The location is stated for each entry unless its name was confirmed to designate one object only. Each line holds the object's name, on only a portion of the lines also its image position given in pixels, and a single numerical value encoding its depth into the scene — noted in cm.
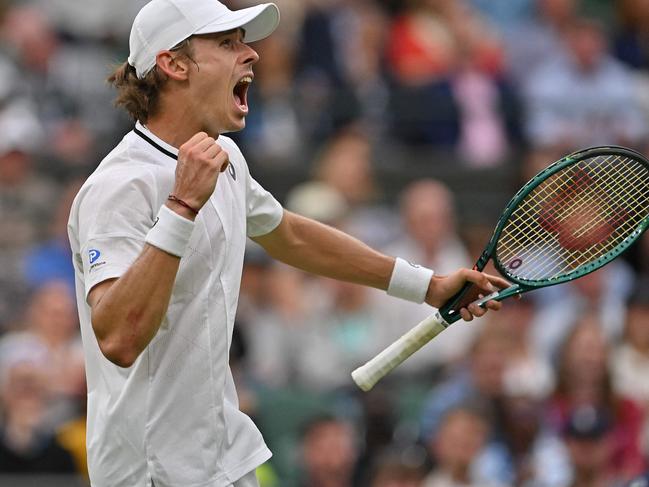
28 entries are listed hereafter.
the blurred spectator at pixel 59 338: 1703
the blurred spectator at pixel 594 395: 1709
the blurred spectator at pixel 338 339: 1836
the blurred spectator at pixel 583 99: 2400
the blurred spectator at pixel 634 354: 1800
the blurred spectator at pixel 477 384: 1686
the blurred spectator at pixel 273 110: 2287
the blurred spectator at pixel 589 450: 1612
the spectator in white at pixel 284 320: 1839
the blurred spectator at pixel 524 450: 1639
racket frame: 1026
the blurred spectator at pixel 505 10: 2823
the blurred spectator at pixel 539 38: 2648
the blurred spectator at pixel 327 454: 1620
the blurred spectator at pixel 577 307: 1931
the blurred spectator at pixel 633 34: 2652
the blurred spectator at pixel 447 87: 2378
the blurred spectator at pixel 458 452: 1606
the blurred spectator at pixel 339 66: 2323
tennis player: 890
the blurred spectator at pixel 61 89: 2211
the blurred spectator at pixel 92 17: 2514
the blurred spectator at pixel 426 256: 1894
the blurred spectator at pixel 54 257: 1959
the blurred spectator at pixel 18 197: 1972
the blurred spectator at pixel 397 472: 1565
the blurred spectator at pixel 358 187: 2075
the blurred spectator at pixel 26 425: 1639
